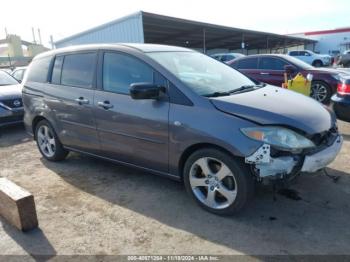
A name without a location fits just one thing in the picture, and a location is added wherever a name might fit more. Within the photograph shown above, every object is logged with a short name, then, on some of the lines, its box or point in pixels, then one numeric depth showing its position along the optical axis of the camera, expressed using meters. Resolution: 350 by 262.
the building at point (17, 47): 51.25
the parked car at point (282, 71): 8.78
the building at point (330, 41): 49.69
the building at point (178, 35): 18.09
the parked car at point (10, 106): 7.36
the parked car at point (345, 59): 28.16
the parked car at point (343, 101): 5.02
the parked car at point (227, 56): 21.62
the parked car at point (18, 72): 11.45
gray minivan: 3.02
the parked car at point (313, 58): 28.88
